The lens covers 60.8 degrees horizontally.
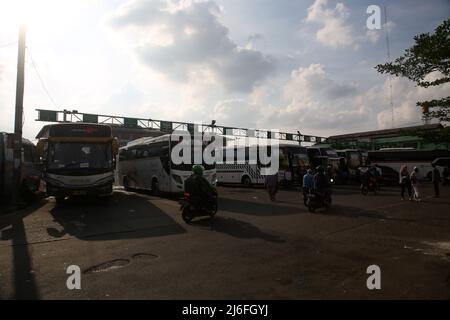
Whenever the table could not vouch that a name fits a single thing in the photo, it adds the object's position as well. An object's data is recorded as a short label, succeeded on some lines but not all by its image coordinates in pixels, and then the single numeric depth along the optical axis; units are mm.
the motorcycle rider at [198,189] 11523
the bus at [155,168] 18359
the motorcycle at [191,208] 11445
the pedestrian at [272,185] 18109
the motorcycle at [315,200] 13836
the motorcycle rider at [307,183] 14797
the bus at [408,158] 36844
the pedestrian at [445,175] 31014
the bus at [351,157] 34844
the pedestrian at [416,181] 17188
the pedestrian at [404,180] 18158
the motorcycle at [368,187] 21219
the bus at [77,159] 15000
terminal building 63278
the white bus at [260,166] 26188
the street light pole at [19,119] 15203
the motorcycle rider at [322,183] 14164
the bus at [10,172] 17094
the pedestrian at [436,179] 19500
